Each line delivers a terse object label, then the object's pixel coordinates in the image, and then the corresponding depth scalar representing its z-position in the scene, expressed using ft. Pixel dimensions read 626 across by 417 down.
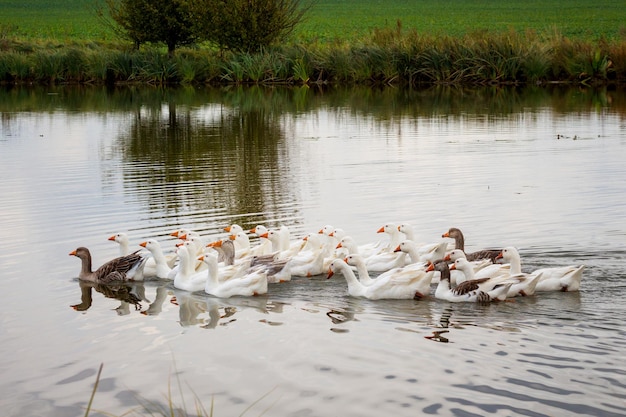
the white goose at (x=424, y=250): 40.47
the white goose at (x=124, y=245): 43.14
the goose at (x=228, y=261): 39.99
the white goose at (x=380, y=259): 41.52
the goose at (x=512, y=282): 36.04
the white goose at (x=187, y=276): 40.27
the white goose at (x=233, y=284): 38.68
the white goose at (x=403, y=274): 37.06
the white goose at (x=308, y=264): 41.37
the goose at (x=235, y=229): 45.41
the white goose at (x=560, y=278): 36.11
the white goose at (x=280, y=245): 42.58
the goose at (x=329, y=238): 42.91
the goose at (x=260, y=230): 44.65
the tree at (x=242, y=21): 143.84
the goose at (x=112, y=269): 41.86
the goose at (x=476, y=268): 37.14
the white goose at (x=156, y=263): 42.16
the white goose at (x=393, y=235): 43.86
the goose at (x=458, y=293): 35.91
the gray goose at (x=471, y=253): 40.92
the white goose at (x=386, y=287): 37.06
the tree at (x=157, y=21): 151.84
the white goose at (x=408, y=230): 43.62
